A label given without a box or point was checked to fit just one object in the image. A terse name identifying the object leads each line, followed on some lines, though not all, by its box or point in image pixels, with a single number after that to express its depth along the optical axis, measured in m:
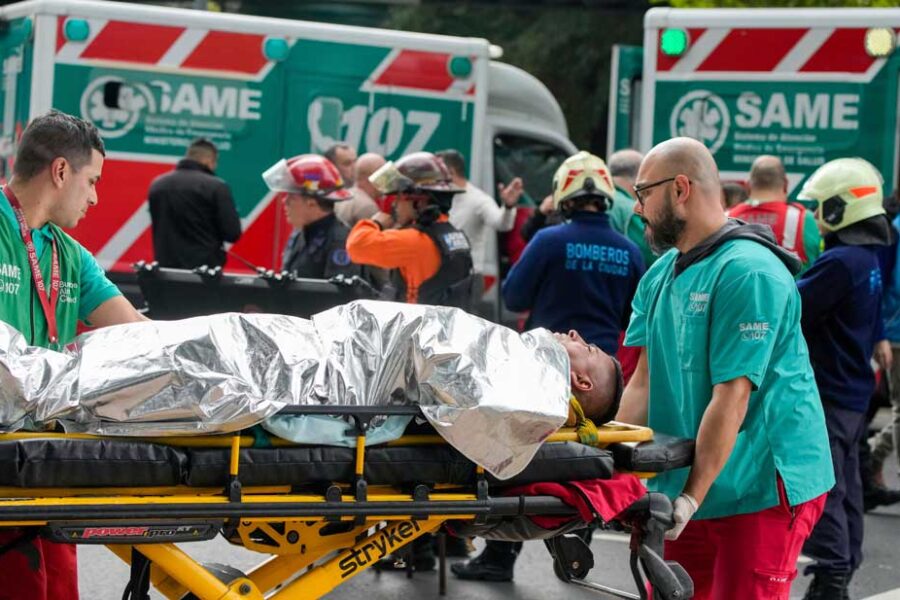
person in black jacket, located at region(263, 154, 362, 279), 15.00
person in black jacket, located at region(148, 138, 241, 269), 18.31
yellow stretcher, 6.70
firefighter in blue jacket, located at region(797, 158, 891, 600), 11.92
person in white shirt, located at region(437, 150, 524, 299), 18.25
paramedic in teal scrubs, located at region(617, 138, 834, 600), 7.91
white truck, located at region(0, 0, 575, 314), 19.11
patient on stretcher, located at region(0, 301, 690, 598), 6.80
